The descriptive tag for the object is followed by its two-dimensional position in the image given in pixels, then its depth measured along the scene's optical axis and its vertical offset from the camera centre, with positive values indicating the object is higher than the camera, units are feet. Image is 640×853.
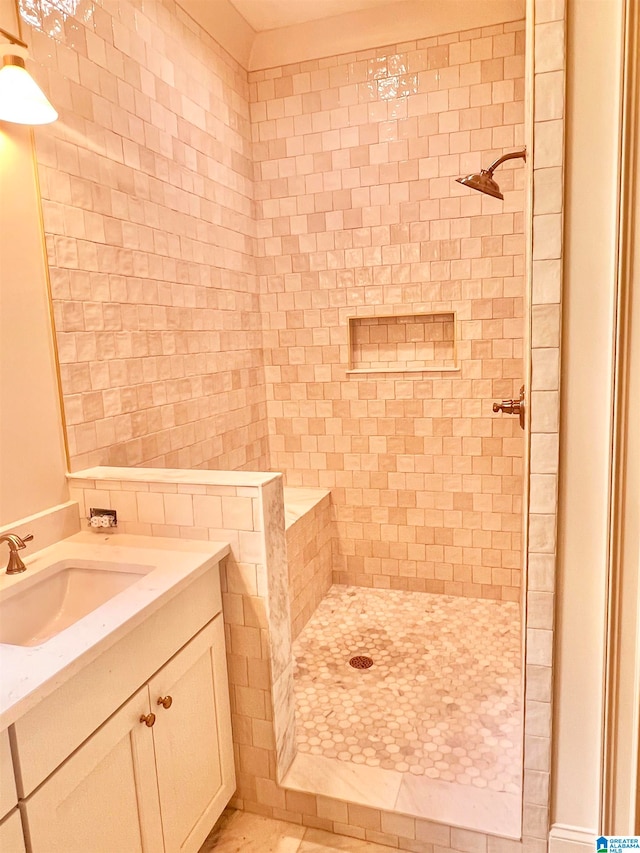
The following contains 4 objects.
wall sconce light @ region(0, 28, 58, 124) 4.66 +2.16
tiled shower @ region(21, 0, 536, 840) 7.53 +0.93
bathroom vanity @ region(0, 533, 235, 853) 3.41 -2.53
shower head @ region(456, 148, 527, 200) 5.99 +1.65
